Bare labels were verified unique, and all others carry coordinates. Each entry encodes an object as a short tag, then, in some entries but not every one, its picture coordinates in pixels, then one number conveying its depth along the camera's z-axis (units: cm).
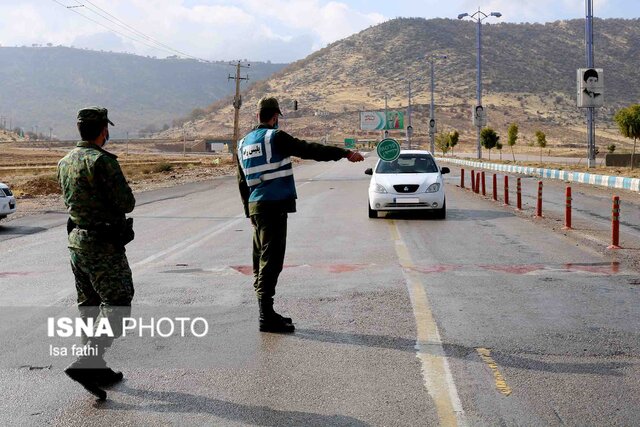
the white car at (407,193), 1845
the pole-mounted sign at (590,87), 3884
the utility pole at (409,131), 9149
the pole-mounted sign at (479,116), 6135
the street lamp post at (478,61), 6092
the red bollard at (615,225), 1305
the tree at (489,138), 7581
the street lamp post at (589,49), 3934
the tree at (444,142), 9538
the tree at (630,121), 4769
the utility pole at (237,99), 6438
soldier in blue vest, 720
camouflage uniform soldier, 529
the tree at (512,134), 7228
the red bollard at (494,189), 2460
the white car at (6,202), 1794
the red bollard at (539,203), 1861
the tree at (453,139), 9650
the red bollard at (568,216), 1598
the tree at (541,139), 6910
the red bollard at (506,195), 2263
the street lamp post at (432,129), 8581
